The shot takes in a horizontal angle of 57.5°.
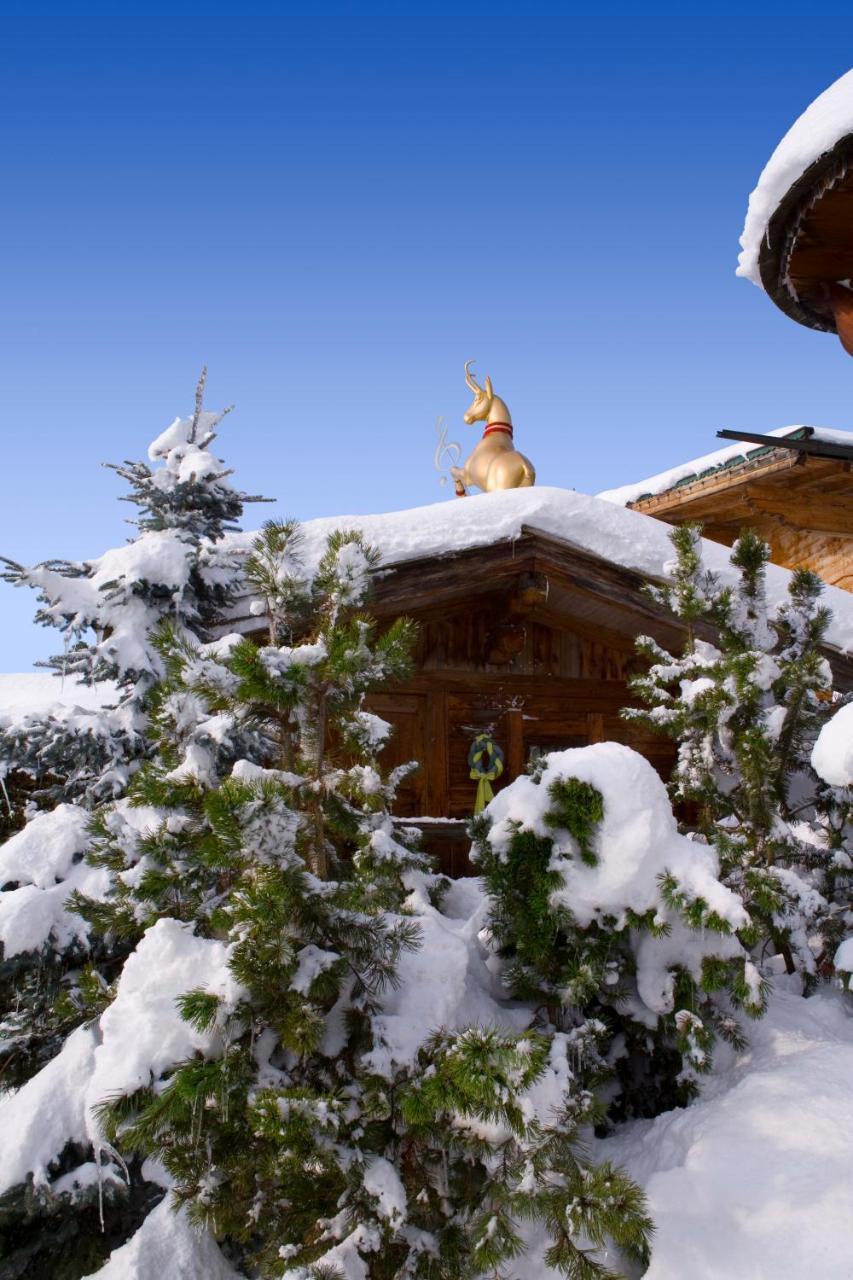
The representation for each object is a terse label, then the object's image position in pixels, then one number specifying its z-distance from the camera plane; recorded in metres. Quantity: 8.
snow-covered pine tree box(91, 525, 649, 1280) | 2.45
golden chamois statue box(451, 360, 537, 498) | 9.84
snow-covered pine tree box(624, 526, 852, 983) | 4.03
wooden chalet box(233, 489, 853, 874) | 5.75
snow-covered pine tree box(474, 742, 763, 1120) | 3.23
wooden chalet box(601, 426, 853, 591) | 10.50
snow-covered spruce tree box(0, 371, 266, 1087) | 3.70
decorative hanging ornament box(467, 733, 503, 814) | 6.91
